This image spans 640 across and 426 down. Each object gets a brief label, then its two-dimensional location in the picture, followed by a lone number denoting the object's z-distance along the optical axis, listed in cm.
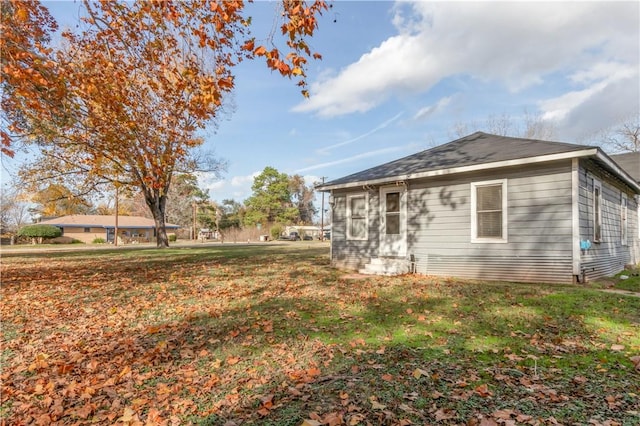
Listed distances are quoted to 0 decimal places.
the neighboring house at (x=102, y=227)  4025
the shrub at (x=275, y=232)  4537
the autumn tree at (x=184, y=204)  5066
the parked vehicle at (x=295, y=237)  4665
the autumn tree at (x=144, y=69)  490
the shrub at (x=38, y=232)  3256
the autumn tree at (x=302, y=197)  6291
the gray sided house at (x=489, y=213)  710
